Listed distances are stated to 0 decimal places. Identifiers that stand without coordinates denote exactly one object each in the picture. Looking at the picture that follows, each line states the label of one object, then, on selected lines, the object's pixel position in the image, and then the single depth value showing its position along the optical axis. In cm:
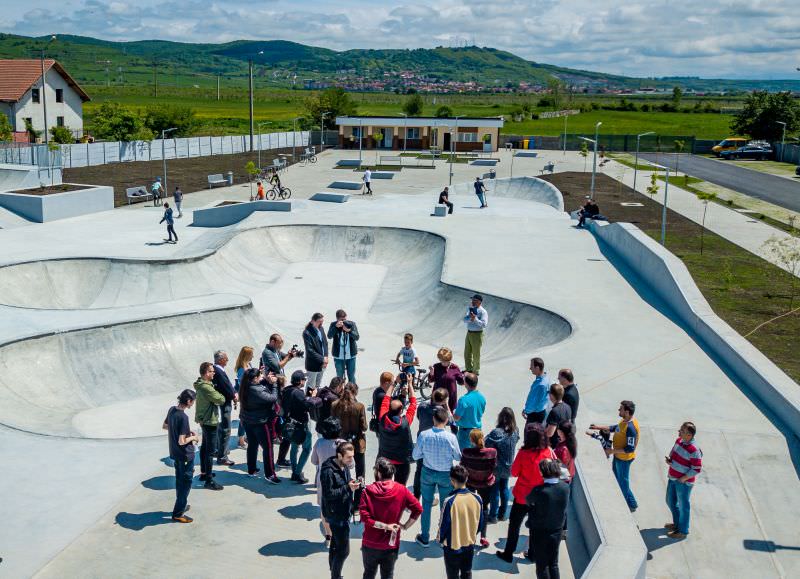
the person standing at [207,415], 978
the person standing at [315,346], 1309
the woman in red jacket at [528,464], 799
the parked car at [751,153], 7181
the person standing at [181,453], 914
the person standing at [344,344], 1348
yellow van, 7706
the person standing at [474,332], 1469
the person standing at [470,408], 971
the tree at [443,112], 9053
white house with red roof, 6394
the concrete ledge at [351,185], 4609
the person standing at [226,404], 1052
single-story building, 7556
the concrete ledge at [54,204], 3319
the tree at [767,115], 7600
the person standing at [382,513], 706
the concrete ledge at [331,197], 3959
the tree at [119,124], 6028
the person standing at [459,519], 718
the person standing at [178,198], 3481
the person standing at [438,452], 826
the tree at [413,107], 10031
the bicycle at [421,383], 1368
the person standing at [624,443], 959
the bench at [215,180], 4603
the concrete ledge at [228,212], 3428
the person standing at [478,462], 820
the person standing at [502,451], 885
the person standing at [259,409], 997
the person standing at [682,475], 912
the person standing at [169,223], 2897
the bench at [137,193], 3922
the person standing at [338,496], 753
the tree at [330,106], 8456
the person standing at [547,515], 750
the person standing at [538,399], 1070
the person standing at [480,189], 3903
